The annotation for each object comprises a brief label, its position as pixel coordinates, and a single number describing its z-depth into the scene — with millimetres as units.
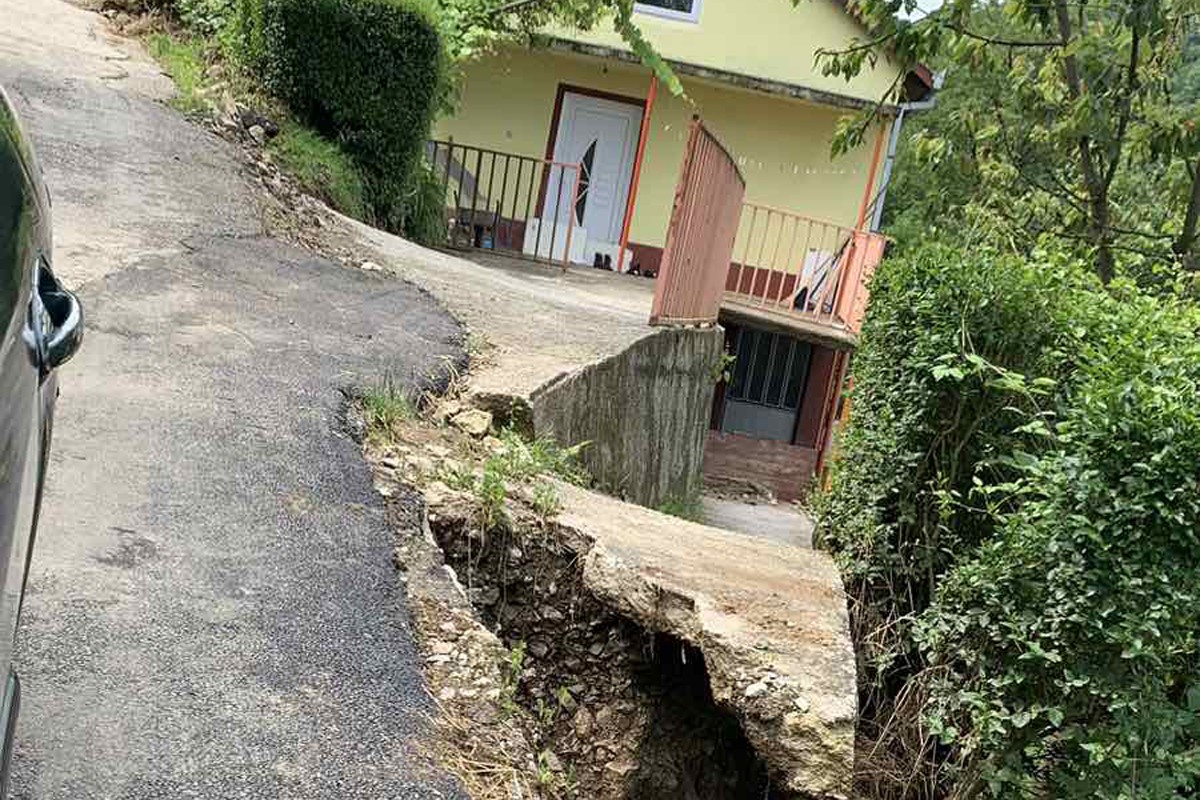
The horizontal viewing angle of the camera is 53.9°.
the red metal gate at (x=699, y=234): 8594
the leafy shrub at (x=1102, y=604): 3650
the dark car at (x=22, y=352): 1437
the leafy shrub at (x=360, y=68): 10000
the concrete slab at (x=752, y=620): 3865
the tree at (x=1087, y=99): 7918
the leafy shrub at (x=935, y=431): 4938
